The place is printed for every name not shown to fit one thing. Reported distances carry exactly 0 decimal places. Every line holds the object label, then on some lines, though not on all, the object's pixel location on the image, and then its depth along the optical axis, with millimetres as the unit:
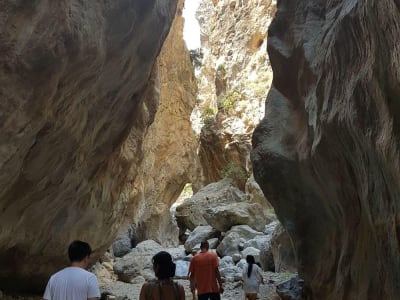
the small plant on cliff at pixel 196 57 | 36031
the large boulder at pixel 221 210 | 21844
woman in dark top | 3521
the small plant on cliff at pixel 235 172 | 29344
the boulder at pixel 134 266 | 14414
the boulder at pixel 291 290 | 9203
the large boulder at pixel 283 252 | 13203
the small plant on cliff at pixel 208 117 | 33031
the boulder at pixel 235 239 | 18906
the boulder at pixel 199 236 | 21016
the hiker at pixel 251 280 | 8789
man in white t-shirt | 3530
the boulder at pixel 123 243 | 21219
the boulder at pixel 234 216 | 21734
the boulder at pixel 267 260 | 15789
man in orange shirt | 6977
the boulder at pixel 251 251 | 17253
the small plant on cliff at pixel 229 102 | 31750
